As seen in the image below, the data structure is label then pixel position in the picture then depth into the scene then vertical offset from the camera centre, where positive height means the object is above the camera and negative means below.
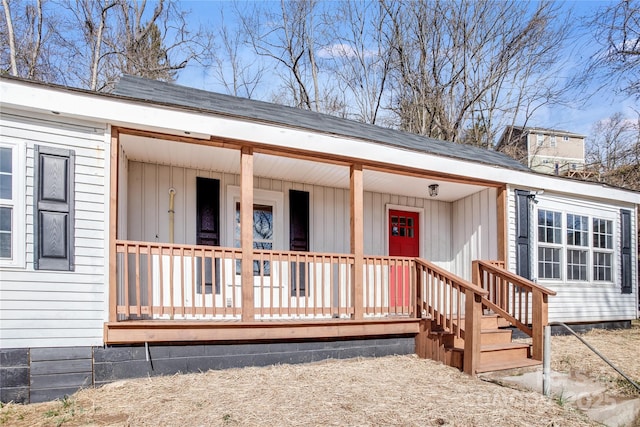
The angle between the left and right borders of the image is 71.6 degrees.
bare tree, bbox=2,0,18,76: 13.93 +6.17
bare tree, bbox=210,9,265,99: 19.47 +7.25
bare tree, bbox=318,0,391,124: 19.67 +7.68
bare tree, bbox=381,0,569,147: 18.12 +6.85
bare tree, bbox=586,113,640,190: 15.06 +3.51
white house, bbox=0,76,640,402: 4.24 -0.07
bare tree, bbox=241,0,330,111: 19.41 +7.98
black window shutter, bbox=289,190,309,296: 7.16 +0.12
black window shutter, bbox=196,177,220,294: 6.41 +0.19
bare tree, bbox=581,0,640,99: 9.74 +4.16
